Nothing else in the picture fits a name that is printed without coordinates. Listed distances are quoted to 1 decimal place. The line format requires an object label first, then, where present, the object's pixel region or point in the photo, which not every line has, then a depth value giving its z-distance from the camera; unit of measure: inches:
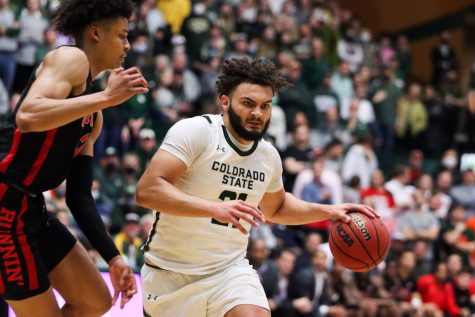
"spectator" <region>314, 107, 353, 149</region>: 650.8
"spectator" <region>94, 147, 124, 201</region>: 499.2
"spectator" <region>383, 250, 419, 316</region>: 509.7
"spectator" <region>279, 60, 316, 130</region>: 655.8
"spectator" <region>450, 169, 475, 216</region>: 629.6
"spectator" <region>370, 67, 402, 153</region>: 720.3
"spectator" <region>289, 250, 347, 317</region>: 456.4
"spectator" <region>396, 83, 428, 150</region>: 742.5
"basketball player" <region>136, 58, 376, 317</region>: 222.8
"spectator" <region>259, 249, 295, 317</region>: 450.9
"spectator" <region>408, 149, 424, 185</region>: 660.1
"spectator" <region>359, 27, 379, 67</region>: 826.8
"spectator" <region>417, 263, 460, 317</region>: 524.1
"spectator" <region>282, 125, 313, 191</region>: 561.0
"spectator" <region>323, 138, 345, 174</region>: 606.2
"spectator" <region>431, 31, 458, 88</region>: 848.9
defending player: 186.2
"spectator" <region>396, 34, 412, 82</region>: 861.2
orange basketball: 234.4
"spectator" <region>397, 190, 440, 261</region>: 577.0
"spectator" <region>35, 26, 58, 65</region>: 546.6
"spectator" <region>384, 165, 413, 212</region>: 603.5
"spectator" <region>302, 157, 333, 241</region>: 539.8
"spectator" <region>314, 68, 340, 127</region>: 668.1
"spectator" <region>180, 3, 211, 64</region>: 672.4
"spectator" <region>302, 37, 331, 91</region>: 701.3
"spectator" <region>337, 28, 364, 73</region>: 800.9
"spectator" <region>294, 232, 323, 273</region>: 482.3
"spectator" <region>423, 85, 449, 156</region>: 758.5
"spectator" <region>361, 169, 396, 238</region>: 574.6
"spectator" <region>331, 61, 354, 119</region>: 713.6
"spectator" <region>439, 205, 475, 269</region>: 562.3
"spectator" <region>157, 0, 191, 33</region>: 687.3
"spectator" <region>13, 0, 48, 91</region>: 552.4
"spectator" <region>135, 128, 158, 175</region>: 532.1
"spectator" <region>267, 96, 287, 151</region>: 597.3
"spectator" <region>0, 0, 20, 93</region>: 546.0
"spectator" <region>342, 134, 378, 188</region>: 617.0
